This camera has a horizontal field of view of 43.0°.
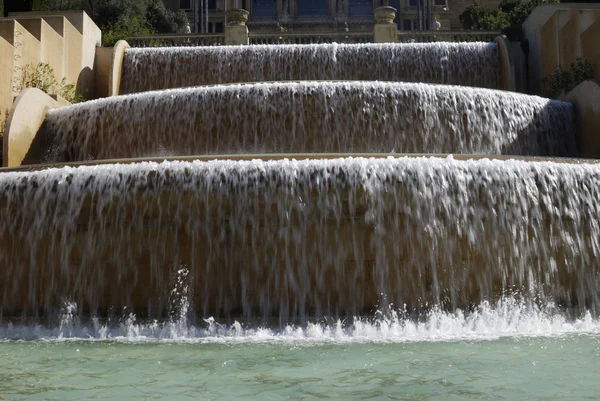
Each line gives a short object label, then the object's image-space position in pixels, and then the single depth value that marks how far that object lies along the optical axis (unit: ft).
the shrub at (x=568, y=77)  42.16
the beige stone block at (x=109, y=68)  48.29
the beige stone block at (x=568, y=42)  43.93
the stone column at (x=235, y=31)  64.13
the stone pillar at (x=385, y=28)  62.08
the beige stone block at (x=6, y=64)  38.27
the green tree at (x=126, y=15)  65.78
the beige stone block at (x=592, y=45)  40.98
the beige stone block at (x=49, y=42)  43.14
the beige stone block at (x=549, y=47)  46.96
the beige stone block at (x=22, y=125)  35.88
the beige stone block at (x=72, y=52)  47.52
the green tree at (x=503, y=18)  59.11
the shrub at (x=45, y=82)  41.34
